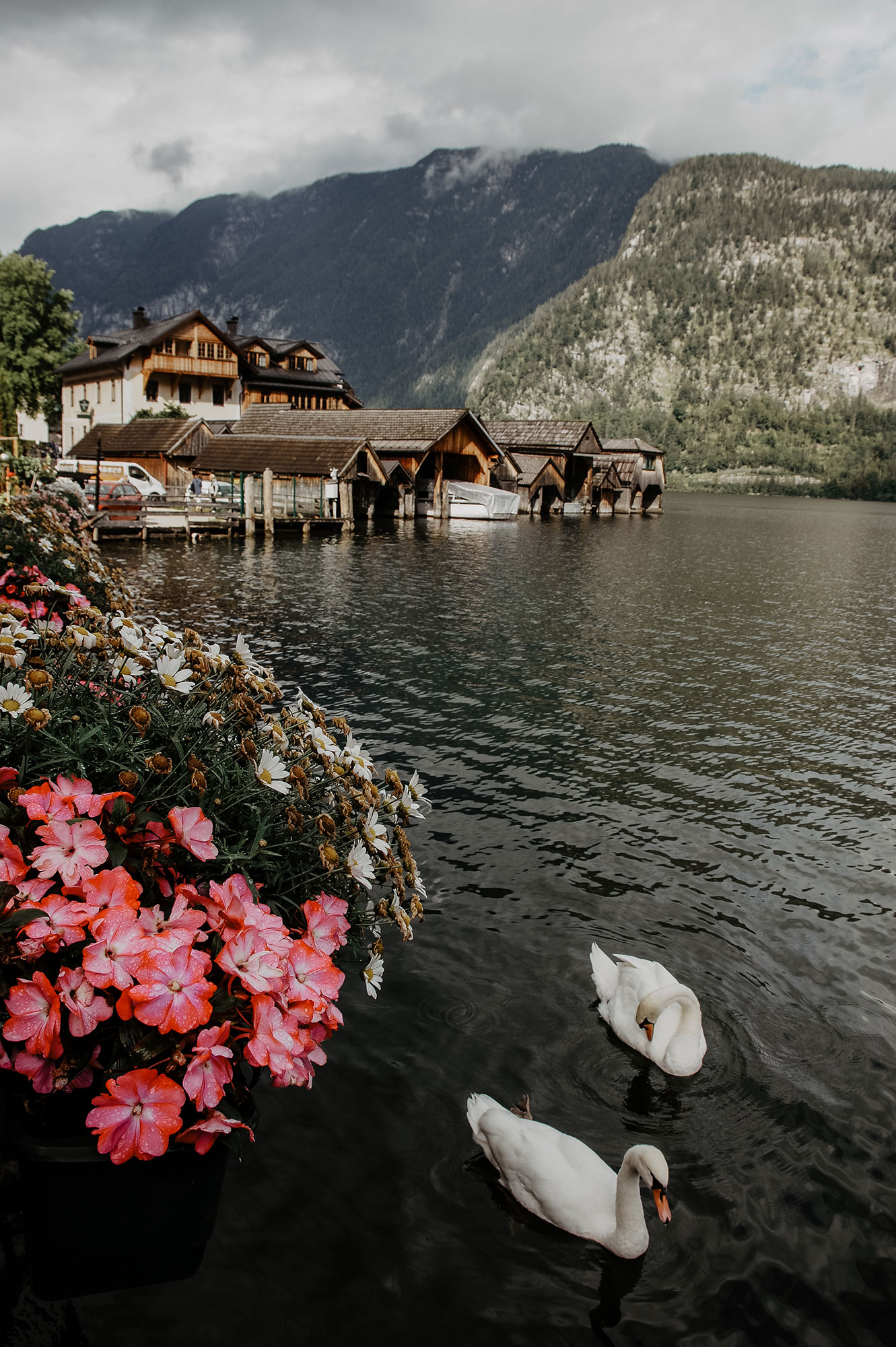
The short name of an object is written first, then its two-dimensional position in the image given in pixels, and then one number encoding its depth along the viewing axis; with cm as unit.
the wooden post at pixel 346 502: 4597
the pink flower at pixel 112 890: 271
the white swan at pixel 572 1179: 411
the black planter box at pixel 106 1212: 277
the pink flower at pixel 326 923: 321
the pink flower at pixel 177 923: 269
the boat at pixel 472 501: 5603
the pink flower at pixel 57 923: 260
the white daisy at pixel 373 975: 381
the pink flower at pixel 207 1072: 258
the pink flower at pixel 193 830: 291
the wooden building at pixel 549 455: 6575
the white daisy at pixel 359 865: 343
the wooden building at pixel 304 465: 4478
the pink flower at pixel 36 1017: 256
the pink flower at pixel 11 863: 272
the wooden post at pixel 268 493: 4006
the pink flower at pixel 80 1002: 258
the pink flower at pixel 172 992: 256
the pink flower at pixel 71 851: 273
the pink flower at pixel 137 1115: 256
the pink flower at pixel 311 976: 288
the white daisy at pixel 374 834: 363
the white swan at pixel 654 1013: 548
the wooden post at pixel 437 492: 5512
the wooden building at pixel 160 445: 5134
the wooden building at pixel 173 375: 6656
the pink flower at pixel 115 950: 257
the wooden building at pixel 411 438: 5144
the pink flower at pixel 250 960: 273
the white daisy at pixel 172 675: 364
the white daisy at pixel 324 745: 385
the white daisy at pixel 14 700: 318
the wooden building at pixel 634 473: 7362
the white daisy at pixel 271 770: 339
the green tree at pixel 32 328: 6650
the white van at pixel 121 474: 4434
